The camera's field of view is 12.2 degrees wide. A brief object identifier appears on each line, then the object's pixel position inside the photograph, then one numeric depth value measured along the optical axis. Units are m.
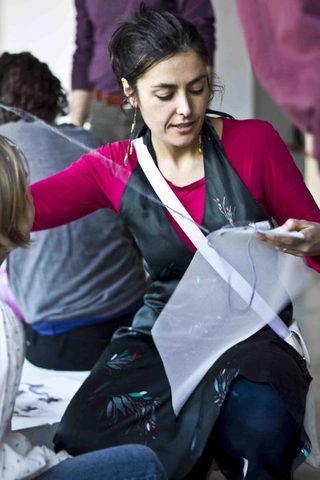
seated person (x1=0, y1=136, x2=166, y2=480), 2.21
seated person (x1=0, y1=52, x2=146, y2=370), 3.13
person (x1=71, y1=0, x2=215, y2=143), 3.67
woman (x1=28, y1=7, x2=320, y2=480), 2.53
